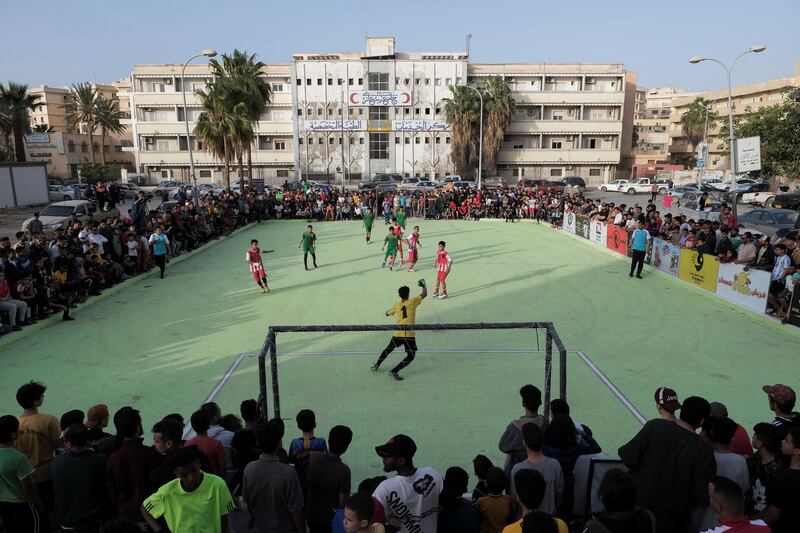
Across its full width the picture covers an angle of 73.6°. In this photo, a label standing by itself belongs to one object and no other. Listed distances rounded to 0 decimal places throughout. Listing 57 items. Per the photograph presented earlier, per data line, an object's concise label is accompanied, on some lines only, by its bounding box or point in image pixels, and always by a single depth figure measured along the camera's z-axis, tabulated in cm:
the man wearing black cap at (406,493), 404
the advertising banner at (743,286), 1300
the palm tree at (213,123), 3822
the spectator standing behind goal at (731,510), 347
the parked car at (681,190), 4378
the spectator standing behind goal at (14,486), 450
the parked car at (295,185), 4644
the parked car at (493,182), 5486
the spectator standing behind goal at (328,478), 455
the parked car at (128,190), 4721
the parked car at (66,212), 2597
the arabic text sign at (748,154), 2108
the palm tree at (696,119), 6956
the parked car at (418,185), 4956
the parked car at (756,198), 4101
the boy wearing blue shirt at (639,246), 1690
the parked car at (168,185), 5312
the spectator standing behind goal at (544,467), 441
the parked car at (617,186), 5541
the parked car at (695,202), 2702
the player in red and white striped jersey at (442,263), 1421
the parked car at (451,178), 5366
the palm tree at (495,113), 5722
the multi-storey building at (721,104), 5966
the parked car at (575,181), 5498
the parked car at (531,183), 4940
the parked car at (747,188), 4356
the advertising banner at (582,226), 2543
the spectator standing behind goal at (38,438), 509
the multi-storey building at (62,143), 6412
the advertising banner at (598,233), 2294
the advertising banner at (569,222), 2762
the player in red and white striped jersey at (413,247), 1783
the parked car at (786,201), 3341
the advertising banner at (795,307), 1191
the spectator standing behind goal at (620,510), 348
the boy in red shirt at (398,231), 1813
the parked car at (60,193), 4206
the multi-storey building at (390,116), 5997
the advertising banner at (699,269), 1497
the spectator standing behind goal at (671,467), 414
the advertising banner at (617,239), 2067
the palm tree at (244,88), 3897
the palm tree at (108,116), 6406
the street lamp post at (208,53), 2405
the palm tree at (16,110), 4700
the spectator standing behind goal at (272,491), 421
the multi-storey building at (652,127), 7606
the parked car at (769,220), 2344
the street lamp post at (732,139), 2111
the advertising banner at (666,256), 1698
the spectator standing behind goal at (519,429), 504
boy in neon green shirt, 385
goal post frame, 618
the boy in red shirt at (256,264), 1515
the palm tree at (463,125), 5669
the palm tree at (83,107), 6220
